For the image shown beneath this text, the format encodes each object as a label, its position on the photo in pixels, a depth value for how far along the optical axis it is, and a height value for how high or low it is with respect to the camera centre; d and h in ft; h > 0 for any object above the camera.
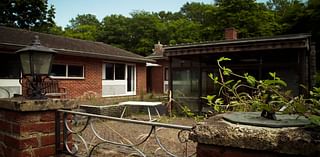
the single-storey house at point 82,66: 39.50 +2.46
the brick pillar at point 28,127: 7.97 -1.49
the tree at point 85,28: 122.52 +26.13
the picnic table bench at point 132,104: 29.14 -2.78
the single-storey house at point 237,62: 28.89 +2.09
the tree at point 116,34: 120.37 +20.75
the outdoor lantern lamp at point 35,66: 9.18 +0.49
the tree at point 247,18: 91.97 +21.77
